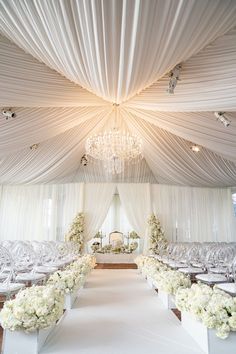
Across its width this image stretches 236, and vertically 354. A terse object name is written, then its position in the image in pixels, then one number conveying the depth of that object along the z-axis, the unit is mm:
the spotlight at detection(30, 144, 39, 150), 8594
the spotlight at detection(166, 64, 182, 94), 4476
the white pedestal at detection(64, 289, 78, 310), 4055
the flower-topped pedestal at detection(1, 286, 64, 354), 2436
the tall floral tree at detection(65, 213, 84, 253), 11626
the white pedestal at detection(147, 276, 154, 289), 6036
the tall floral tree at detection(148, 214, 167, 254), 11461
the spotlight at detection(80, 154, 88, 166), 10825
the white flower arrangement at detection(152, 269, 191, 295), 3852
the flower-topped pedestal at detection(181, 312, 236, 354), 2467
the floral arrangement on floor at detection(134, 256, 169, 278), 5182
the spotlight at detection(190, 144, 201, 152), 8188
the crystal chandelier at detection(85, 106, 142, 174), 6723
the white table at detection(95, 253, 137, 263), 12523
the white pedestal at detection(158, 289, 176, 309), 4125
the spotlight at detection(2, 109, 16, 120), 5738
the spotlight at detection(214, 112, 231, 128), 5569
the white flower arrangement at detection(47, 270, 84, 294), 3950
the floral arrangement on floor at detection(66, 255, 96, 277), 5212
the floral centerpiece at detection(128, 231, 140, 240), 14972
